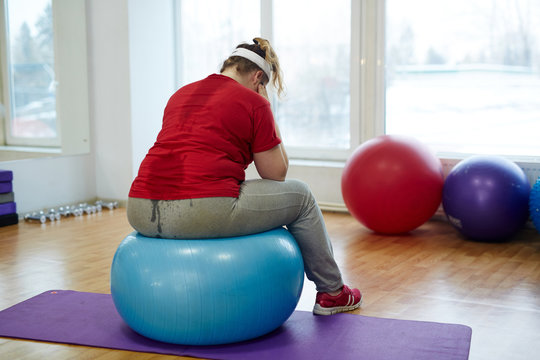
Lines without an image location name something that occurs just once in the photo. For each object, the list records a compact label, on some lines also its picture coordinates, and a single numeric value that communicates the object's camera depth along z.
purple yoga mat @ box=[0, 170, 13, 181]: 4.56
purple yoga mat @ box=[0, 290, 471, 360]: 2.24
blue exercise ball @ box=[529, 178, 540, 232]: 3.69
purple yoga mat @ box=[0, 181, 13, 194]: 4.55
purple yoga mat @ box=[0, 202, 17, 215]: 4.61
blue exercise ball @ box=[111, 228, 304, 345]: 2.20
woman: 2.29
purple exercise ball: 3.82
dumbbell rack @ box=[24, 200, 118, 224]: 4.85
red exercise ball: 3.97
